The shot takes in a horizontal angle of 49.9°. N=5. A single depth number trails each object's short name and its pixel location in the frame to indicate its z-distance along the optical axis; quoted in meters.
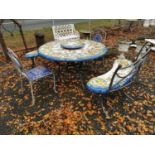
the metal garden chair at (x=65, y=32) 5.09
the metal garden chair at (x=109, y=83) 2.60
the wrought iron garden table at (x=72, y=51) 3.08
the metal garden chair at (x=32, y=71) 2.78
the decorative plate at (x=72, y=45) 3.48
